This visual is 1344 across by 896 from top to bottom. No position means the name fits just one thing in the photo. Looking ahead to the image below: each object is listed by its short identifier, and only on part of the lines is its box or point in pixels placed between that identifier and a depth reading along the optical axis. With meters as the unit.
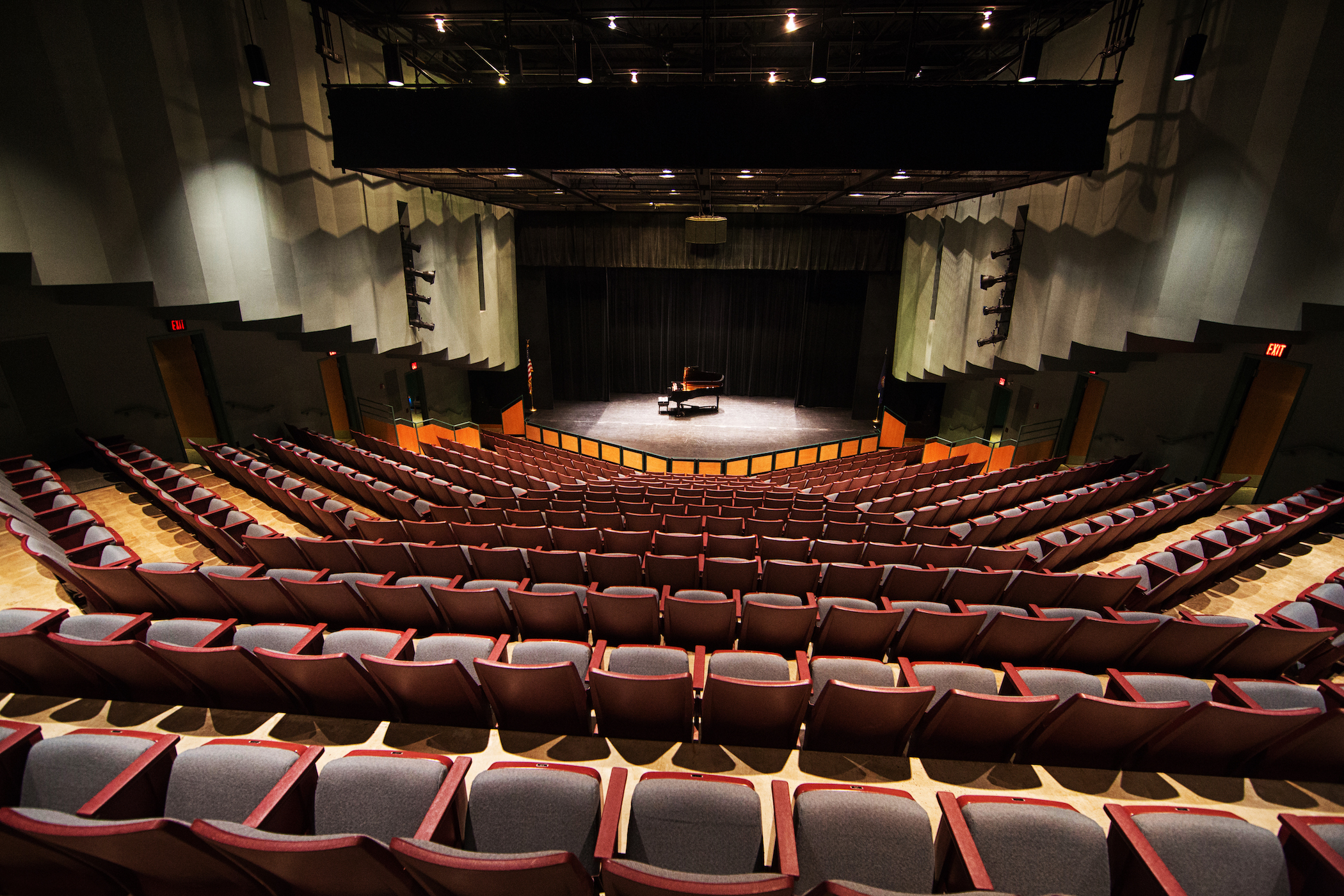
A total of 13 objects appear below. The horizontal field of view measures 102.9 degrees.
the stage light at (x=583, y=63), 6.07
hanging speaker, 10.96
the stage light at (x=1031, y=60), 6.20
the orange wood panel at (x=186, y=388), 8.38
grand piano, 15.62
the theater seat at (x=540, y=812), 1.81
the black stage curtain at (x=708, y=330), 16.64
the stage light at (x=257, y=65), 5.53
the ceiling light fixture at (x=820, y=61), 5.92
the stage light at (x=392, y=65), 6.14
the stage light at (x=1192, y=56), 4.92
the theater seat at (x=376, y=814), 1.48
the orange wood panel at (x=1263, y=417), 7.07
